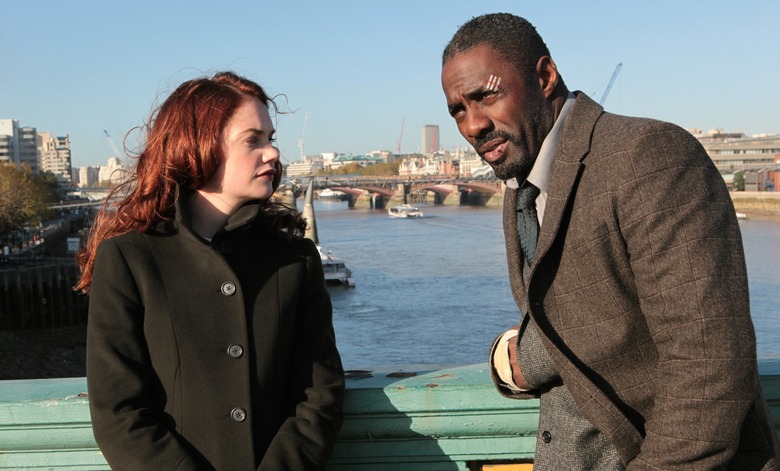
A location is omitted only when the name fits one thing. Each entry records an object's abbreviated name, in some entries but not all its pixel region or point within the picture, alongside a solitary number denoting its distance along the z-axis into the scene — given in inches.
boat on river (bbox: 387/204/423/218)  2092.8
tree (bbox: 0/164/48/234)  1009.5
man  37.0
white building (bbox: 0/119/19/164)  3440.0
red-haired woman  48.1
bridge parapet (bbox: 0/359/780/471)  53.3
